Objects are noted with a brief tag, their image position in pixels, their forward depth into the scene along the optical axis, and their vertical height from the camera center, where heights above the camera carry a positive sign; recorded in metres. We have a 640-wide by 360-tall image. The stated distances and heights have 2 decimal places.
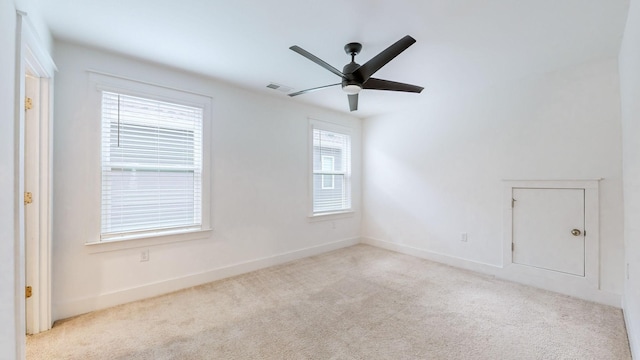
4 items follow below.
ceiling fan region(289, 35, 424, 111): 2.09 +0.93
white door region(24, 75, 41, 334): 2.15 -0.16
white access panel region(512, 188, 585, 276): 2.96 -0.57
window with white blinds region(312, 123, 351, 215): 4.65 +0.16
